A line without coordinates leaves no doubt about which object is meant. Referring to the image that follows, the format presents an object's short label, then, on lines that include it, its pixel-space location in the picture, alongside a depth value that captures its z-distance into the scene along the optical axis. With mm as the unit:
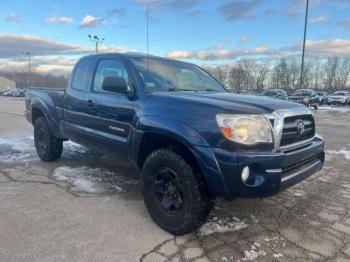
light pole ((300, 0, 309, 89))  36469
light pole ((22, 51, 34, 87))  89500
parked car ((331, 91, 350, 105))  41031
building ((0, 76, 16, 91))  120019
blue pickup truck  3332
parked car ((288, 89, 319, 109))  33594
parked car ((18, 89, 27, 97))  64538
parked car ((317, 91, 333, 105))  41362
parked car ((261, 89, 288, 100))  35031
